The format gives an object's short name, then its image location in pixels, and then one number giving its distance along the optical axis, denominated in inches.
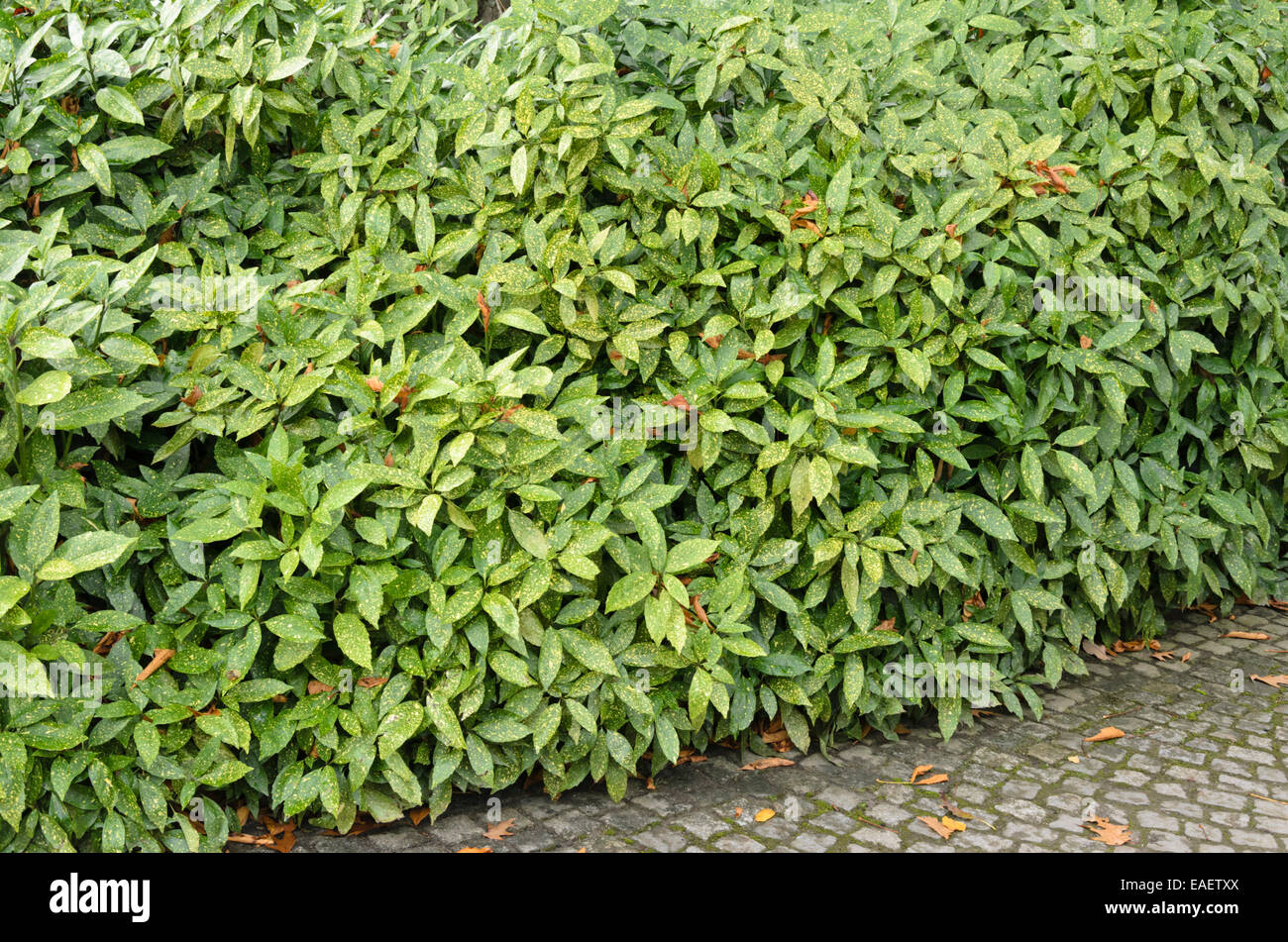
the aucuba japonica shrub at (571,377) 120.0
